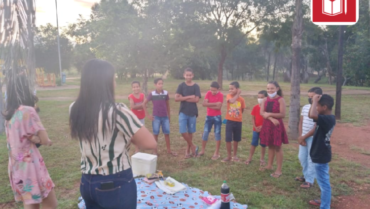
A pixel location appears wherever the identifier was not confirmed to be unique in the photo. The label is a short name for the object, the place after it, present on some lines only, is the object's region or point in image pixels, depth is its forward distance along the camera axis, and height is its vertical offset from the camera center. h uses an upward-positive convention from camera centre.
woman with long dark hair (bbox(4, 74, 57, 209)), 2.66 -0.64
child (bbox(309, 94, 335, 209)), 3.57 -0.82
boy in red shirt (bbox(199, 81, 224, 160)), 5.73 -0.63
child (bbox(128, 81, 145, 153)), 5.80 -0.43
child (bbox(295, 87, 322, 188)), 4.32 -1.04
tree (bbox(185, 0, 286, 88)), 18.83 +4.38
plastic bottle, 3.40 -1.47
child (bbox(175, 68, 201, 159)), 5.70 -0.46
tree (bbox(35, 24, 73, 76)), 35.62 +4.09
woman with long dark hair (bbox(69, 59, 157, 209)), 1.86 -0.37
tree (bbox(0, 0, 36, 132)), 3.12 +0.52
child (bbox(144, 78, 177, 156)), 5.90 -0.60
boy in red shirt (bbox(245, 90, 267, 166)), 5.46 -0.87
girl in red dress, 4.80 -0.75
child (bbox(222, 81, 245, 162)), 5.53 -0.68
